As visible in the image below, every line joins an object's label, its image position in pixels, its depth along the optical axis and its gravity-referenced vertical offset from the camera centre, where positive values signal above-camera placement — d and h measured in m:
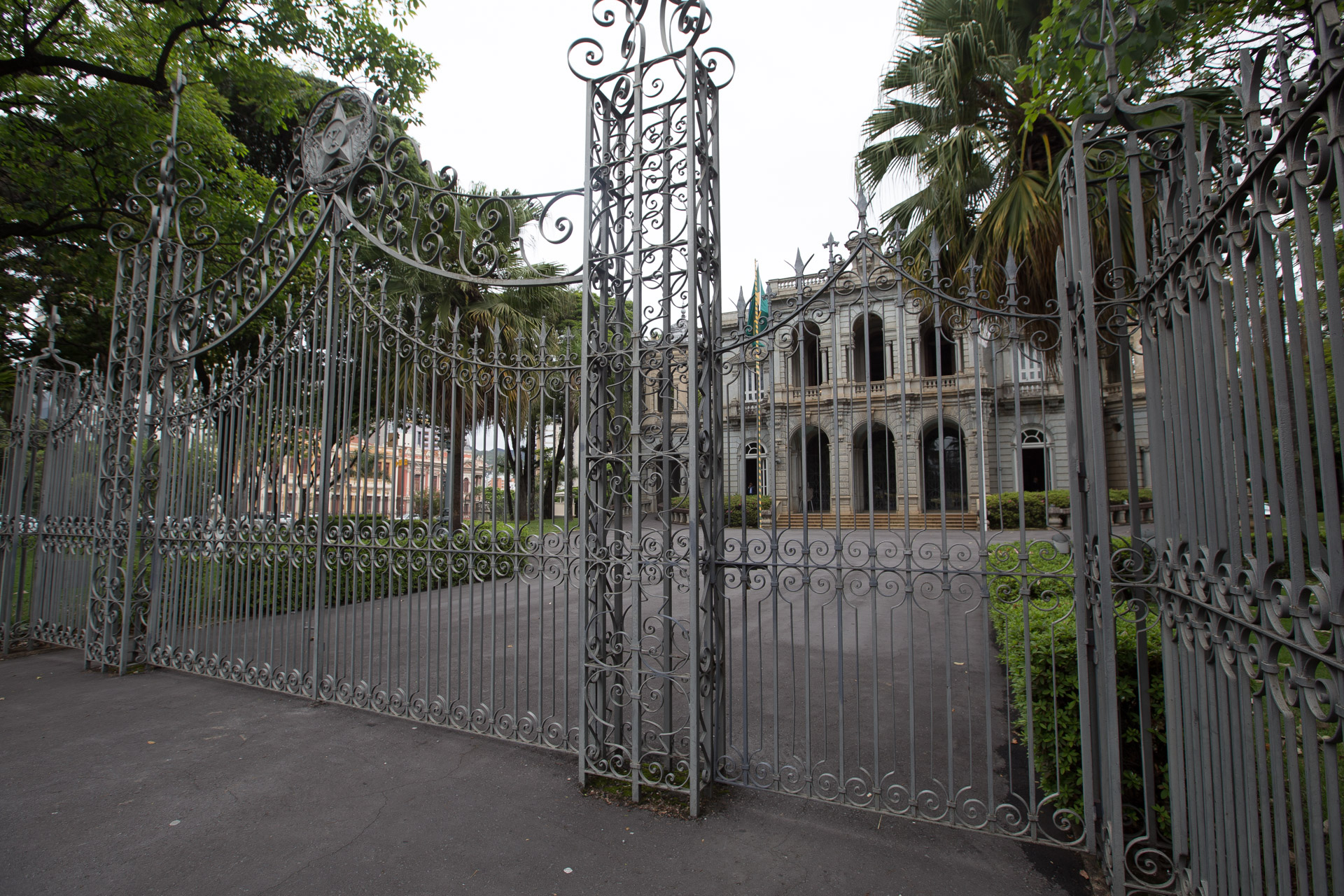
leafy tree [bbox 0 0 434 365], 8.73 +5.51
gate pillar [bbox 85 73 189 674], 6.18 +0.54
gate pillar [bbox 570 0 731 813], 3.67 +0.36
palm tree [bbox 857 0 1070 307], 8.54 +5.37
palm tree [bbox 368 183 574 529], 12.25 +3.89
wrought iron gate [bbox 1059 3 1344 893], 1.37 -0.01
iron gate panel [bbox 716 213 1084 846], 3.19 -0.45
